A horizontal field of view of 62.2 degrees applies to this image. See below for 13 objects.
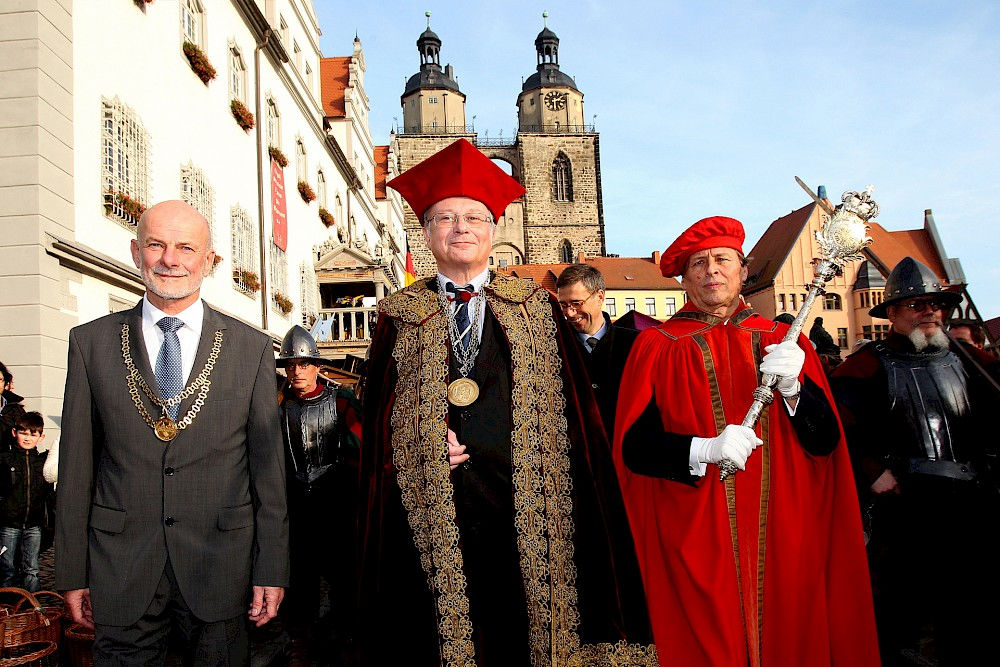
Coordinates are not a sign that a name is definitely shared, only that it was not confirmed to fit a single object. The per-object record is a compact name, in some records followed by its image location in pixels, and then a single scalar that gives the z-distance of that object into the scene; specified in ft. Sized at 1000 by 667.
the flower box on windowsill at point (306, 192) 78.51
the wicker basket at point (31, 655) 15.02
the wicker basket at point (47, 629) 15.80
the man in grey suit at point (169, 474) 10.03
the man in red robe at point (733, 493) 12.48
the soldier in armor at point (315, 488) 21.91
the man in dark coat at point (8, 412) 23.40
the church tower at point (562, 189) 213.05
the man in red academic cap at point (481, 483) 10.49
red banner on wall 68.33
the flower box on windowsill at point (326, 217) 87.53
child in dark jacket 23.13
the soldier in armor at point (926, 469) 15.87
